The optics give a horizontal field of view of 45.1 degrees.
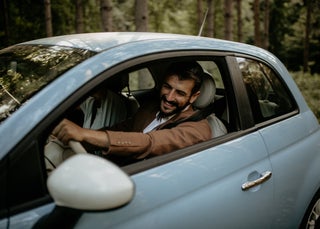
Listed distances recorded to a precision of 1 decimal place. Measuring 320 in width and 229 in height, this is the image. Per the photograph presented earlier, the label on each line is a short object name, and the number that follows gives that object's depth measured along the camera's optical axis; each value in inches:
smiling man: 75.2
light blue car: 54.0
